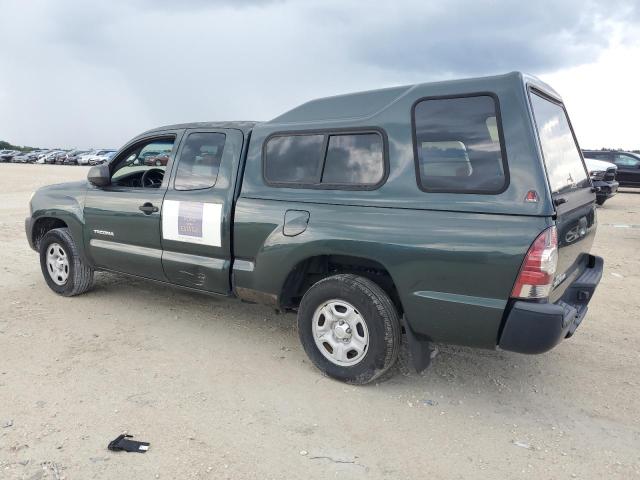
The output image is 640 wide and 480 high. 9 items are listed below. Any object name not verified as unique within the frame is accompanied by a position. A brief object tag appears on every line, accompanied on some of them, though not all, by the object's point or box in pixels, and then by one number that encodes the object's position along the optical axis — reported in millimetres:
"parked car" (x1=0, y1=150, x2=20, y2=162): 52438
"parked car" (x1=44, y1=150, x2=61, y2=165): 49594
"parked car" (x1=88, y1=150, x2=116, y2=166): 44562
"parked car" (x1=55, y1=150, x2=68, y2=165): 48625
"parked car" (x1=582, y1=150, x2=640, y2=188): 19109
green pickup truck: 2889
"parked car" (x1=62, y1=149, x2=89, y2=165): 47406
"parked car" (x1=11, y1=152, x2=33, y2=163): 51156
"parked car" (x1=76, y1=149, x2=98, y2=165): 45688
